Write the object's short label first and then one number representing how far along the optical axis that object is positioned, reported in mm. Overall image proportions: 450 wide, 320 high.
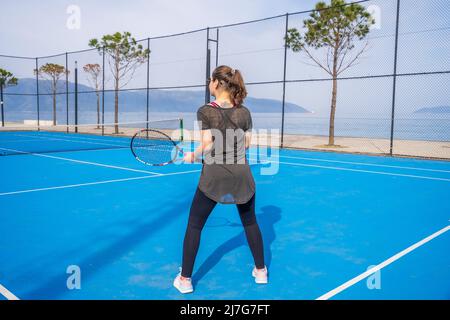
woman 3172
